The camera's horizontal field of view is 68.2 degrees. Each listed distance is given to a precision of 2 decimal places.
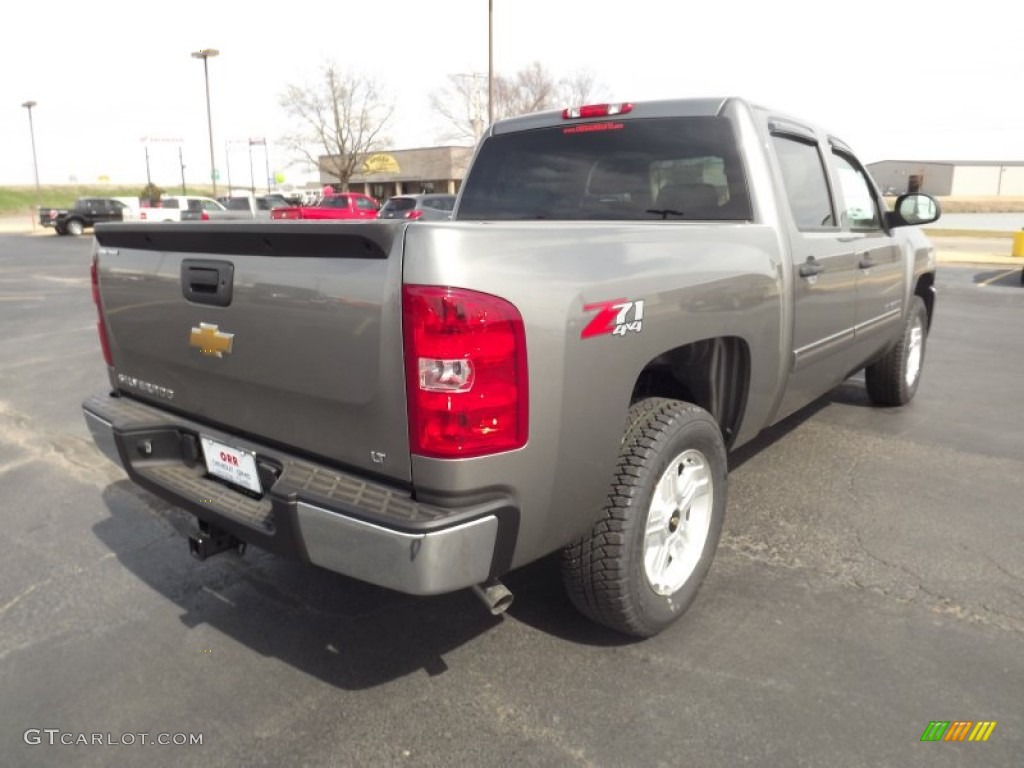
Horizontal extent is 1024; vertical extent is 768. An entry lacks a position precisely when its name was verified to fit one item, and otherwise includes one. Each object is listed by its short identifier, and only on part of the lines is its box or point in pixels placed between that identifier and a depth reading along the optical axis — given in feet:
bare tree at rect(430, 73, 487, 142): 148.46
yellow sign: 196.54
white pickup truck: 105.60
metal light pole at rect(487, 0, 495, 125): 83.71
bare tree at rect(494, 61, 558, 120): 159.53
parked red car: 67.31
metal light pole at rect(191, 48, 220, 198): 137.69
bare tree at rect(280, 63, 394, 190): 177.47
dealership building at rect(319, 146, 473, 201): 186.80
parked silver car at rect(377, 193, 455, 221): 75.36
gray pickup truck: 6.57
